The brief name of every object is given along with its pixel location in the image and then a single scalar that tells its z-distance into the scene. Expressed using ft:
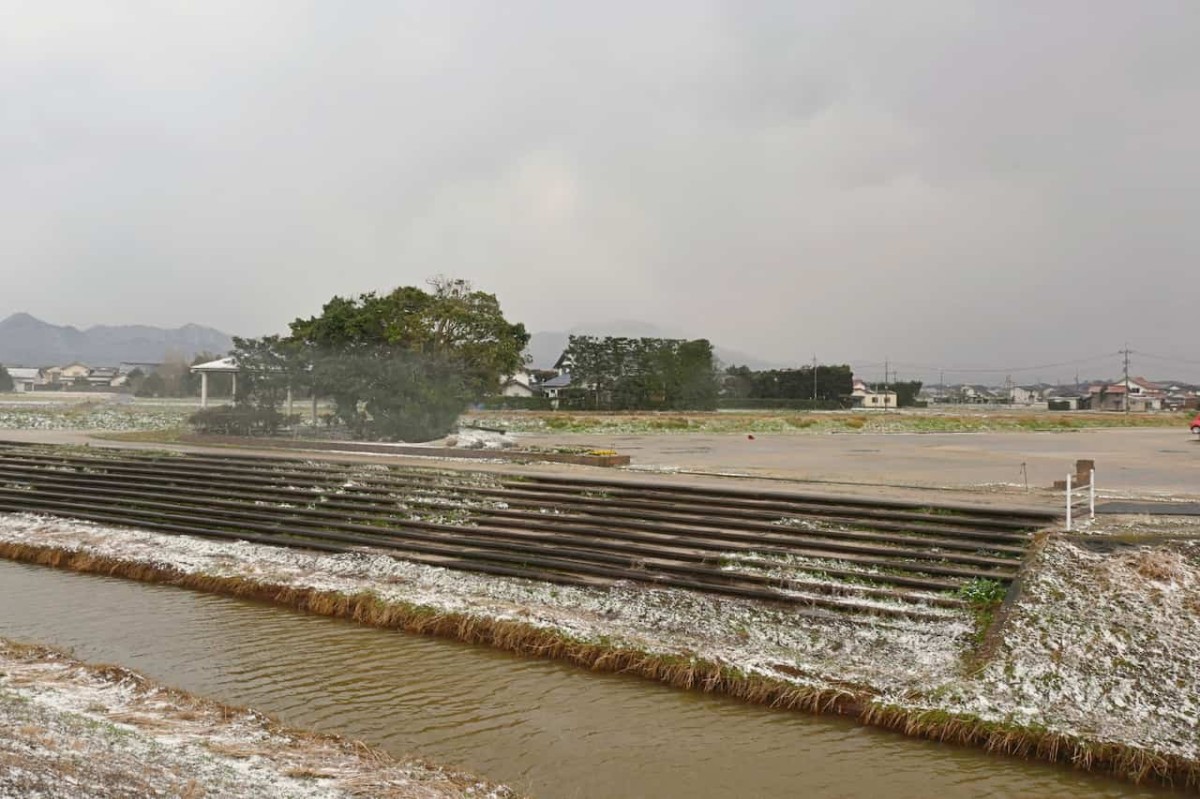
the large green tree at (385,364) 84.74
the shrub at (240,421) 85.25
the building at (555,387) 230.27
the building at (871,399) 322.34
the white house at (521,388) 288.10
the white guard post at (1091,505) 35.40
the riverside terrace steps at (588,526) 33.55
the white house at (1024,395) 554.54
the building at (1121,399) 358.84
